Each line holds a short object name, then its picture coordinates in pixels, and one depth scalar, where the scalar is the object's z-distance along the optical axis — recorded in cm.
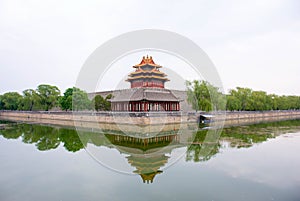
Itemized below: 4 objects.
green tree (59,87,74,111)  3678
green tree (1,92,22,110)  5241
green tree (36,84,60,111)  4488
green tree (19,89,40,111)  4464
